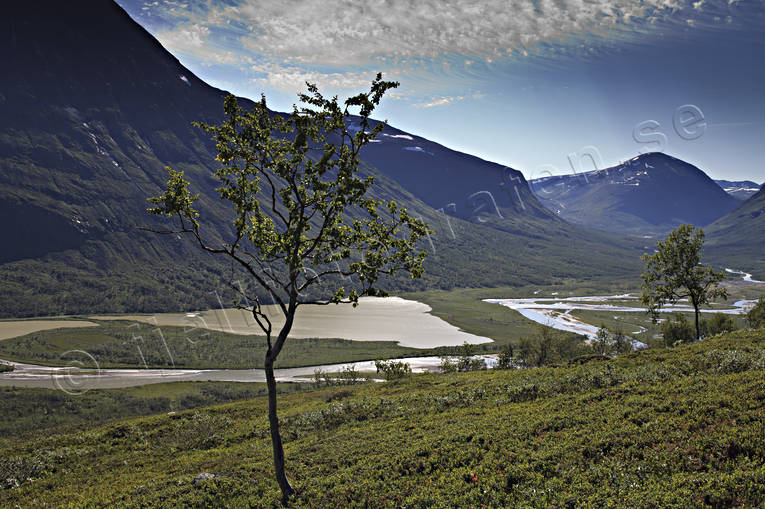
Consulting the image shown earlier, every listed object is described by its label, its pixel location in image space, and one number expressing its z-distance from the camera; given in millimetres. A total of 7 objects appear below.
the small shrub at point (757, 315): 80062
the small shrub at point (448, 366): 88025
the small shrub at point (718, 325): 97025
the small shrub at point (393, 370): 79625
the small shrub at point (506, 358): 99100
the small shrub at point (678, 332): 87375
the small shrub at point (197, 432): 36469
